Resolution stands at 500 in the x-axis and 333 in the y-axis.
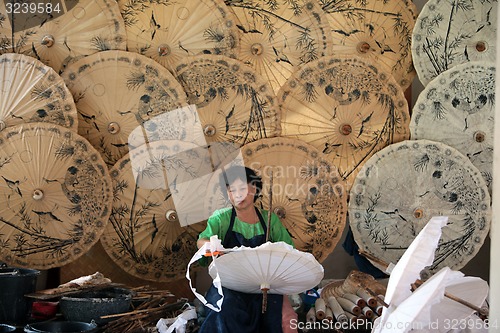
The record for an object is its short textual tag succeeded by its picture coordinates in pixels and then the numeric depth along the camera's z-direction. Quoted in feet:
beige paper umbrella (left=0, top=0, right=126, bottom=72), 15.75
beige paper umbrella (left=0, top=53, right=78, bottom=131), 15.38
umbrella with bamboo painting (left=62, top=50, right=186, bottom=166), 16.12
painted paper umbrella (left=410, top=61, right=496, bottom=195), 17.67
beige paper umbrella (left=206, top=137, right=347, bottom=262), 16.75
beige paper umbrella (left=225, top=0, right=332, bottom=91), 17.25
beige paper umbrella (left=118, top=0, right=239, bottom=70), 16.56
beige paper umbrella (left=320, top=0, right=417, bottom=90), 17.69
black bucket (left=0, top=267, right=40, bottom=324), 13.65
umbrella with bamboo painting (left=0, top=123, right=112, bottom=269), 15.23
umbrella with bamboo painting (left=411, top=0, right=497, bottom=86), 17.78
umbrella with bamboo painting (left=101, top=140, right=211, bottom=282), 16.24
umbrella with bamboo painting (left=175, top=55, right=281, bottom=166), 16.83
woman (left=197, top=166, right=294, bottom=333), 13.46
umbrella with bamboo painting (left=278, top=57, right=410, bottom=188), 17.28
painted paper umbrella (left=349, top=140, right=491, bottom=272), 17.34
